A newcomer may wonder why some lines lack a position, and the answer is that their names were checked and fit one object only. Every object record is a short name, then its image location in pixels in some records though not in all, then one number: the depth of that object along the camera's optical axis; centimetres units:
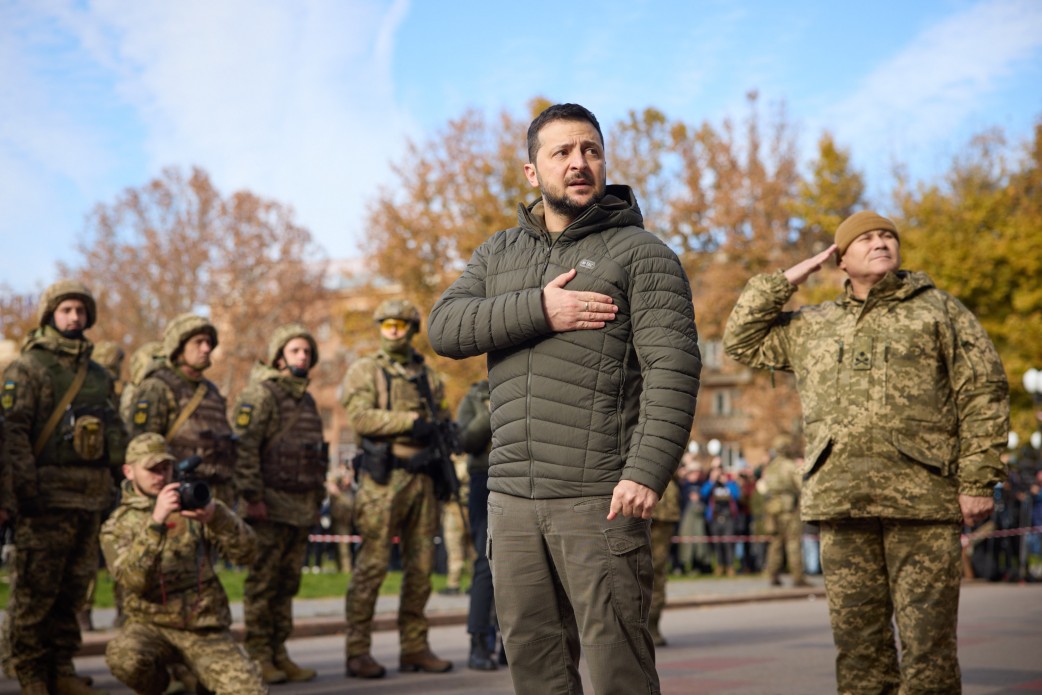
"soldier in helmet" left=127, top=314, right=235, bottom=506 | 821
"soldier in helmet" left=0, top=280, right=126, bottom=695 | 761
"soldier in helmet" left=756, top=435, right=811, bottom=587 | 2083
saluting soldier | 553
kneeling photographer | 651
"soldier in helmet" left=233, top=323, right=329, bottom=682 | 897
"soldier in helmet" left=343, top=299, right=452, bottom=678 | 911
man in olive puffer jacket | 409
